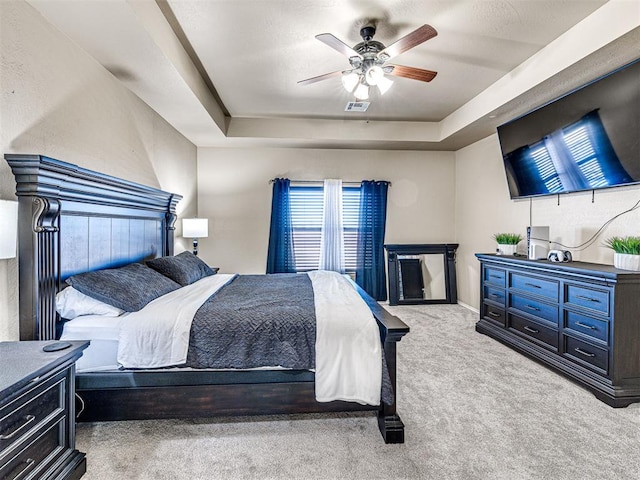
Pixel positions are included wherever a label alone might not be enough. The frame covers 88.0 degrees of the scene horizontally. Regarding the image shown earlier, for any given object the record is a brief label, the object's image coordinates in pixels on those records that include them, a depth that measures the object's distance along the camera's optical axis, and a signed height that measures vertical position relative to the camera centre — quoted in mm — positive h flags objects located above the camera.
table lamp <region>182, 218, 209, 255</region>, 4219 +103
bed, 1844 -823
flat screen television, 2486 +873
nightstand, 1259 -751
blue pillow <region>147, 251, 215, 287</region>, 3002 -305
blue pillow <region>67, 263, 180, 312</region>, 2049 -339
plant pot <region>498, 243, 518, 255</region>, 3834 -137
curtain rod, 5122 +857
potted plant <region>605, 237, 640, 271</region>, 2412 -115
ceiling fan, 2242 +1301
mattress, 1977 -640
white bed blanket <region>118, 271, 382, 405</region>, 1919 -665
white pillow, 2018 -431
